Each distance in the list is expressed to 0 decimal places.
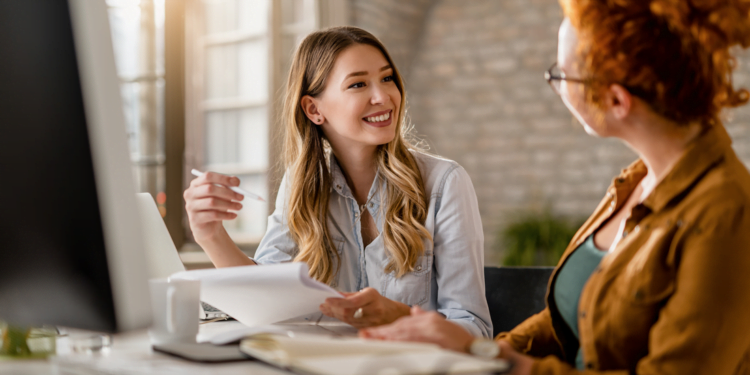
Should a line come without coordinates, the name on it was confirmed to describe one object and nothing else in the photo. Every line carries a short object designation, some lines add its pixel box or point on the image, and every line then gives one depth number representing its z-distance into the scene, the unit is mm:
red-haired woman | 691
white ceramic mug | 900
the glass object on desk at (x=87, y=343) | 873
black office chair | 1339
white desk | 732
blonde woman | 1418
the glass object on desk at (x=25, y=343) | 796
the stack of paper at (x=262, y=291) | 871
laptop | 1348
